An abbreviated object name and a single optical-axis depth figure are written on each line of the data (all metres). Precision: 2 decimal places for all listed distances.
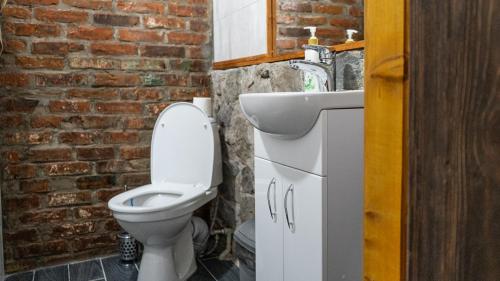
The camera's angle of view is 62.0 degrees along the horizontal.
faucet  1.44
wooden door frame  0.52
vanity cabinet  1.16
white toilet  1.93
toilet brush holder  2.43
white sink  1.12
